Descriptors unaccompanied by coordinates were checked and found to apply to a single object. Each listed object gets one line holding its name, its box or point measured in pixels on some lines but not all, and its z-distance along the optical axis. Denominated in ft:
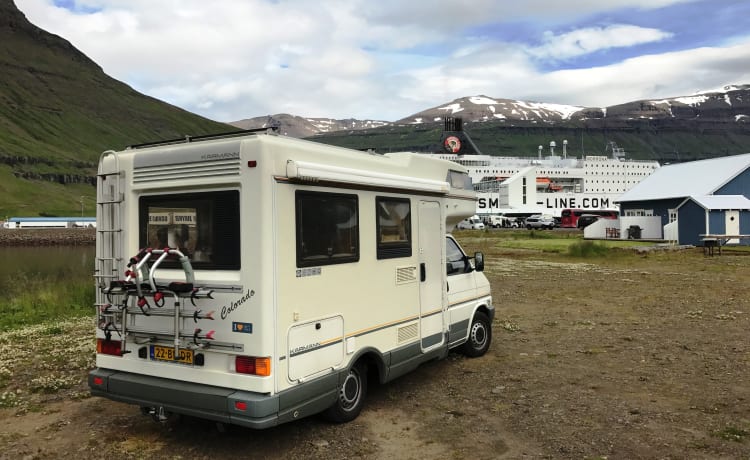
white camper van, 16.62
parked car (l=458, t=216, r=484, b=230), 225.15
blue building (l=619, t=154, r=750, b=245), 114.62
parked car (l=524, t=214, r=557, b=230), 207.21
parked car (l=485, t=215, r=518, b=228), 240.73
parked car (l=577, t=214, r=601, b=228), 203.72
